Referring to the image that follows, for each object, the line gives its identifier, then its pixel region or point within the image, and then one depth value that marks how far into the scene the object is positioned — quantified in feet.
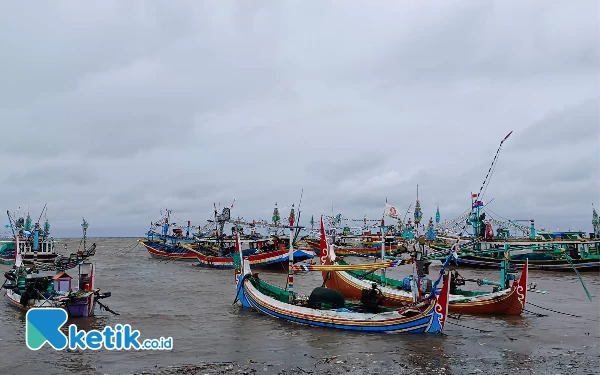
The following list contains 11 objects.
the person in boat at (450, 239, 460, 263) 61.92
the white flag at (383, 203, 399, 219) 95.65
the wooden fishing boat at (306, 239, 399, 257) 207.82
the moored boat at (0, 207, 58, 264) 167.94
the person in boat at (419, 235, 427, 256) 65.87
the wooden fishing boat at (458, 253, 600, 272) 142.41
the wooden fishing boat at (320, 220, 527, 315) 73.05
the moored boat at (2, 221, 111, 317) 68.69
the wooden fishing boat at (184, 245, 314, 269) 148.56
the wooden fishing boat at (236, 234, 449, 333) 58.49
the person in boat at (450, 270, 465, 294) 78.48
